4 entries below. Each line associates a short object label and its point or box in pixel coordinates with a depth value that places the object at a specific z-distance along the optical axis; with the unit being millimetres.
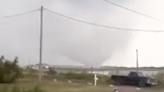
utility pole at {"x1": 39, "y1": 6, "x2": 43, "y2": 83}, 33359
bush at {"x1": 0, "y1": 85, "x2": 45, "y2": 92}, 21350
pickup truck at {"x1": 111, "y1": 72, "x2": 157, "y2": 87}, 33231
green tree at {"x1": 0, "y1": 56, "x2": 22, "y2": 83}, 34062
